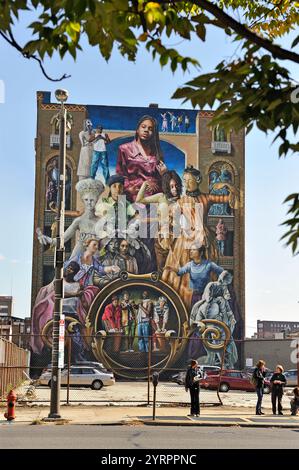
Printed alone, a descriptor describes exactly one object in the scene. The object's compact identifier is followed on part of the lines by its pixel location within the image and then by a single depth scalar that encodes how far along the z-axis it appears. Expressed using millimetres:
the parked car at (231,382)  38844
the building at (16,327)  56162
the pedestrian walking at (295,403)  20817
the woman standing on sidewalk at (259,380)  20281
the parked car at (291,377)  44812
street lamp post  17469
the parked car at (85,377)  36125
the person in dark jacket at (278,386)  21000
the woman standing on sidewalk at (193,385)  18938
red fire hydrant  16759
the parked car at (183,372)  40875
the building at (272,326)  128575
